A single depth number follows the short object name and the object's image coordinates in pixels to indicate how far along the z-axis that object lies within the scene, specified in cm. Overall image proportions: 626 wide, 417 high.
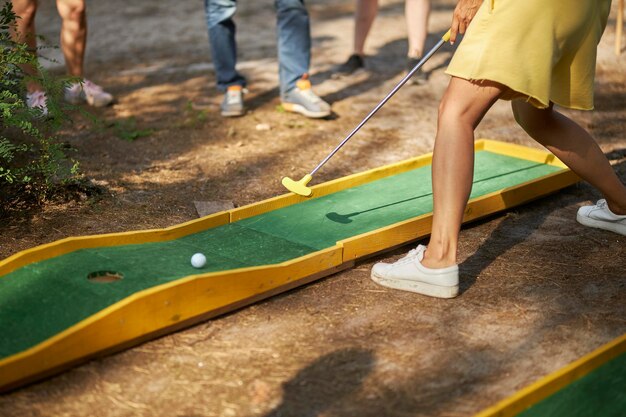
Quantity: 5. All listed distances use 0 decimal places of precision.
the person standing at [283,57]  628
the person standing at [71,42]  582
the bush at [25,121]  405
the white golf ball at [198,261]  347
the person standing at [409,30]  723
